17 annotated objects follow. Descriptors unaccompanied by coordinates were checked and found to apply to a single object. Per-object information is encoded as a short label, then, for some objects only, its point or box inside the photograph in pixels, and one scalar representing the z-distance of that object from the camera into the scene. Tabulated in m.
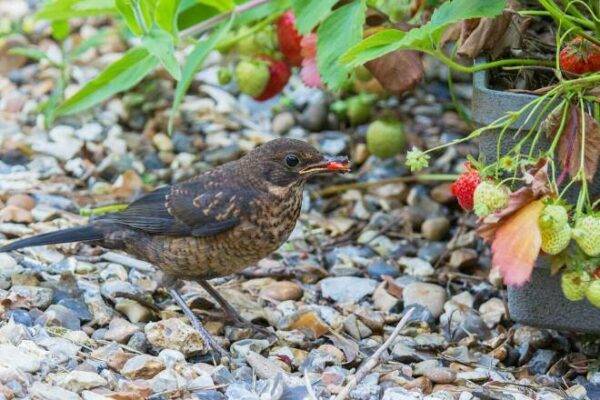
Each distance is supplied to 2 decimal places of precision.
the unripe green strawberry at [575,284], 5.97
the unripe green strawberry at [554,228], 5.71
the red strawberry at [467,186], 6.25
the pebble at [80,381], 6.16
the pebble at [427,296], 8.32
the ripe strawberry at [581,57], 6.70
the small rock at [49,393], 5.99
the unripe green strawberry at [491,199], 5.95
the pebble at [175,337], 7.15
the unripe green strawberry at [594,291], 5.92
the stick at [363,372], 6.18
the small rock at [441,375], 6.98
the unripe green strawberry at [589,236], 5.77
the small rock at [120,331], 7.21
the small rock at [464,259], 9.06
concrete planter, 6.77
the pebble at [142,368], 6.55
